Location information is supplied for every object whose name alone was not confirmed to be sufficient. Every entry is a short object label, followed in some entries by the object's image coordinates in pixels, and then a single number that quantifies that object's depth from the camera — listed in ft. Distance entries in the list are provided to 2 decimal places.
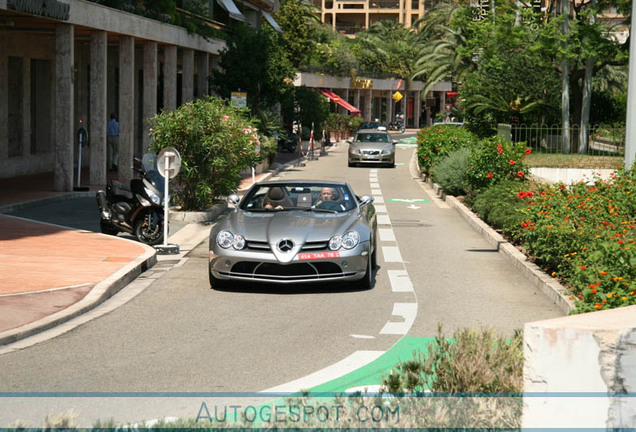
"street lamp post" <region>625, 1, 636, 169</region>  56.02
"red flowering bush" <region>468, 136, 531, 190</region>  78.79
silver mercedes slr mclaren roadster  39.88
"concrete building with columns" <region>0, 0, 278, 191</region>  84.07
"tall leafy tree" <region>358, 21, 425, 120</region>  352.49
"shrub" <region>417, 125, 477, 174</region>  106.63
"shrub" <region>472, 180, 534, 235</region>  57.93
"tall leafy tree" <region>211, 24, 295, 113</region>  134.21
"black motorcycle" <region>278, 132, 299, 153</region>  184.55
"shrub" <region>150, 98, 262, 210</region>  69.31
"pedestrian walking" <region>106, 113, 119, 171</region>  107.86
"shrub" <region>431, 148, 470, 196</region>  90.02
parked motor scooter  55.47
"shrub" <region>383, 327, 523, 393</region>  20.80
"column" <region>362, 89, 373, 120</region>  349.00
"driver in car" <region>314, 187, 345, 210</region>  44.78
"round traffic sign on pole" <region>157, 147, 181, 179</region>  52.03
